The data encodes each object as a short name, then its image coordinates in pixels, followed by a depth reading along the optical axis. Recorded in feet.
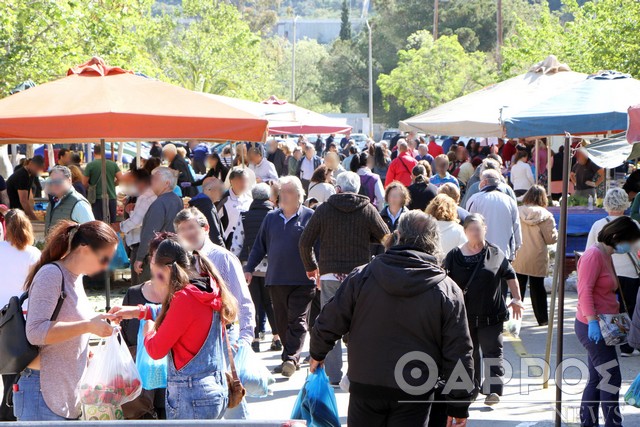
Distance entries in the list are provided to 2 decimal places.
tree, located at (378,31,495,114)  189.78
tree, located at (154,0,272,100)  163.02
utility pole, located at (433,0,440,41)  204.03
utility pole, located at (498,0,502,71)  185.88
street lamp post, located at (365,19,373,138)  214.07
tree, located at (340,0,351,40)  327.06
